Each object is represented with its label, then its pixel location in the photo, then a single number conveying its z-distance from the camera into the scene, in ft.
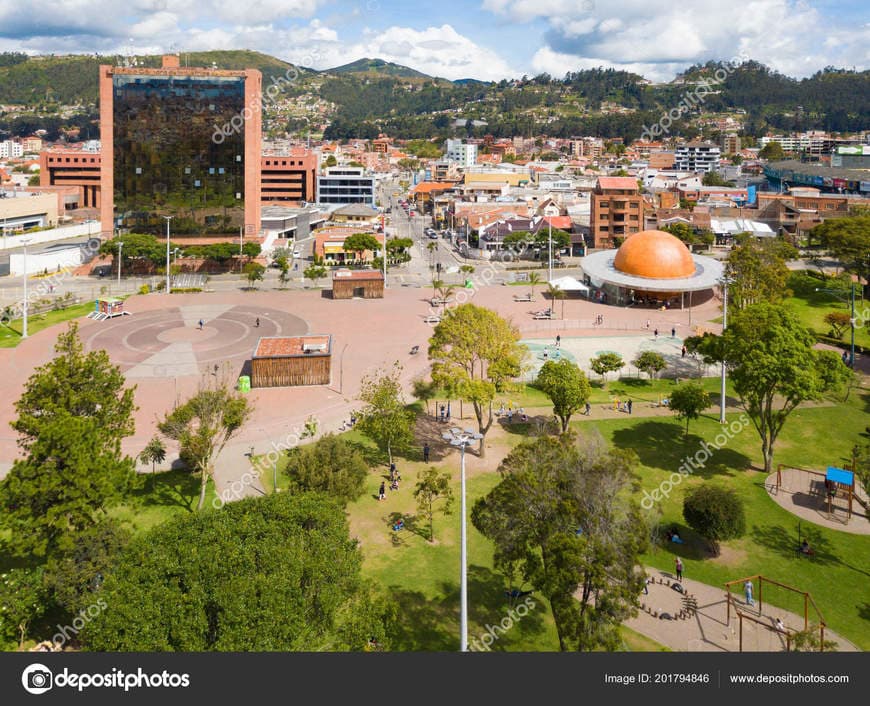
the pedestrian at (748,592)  75.36
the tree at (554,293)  221.87
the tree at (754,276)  179.50
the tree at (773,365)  100.73
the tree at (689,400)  119.96
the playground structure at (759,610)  69.97
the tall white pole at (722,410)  127.69
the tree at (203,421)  94.48
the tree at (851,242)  232.12
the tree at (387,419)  107.76
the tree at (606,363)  148.46
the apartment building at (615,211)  327.26
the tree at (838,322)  182.41
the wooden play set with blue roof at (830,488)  96.07
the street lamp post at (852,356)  162.47
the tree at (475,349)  111.75
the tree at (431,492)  91.25
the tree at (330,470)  93.50
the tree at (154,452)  105.40
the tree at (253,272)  250.16
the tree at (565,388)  116.98
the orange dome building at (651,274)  224.33
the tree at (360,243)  290.35
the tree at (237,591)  51.34
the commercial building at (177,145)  290.76
